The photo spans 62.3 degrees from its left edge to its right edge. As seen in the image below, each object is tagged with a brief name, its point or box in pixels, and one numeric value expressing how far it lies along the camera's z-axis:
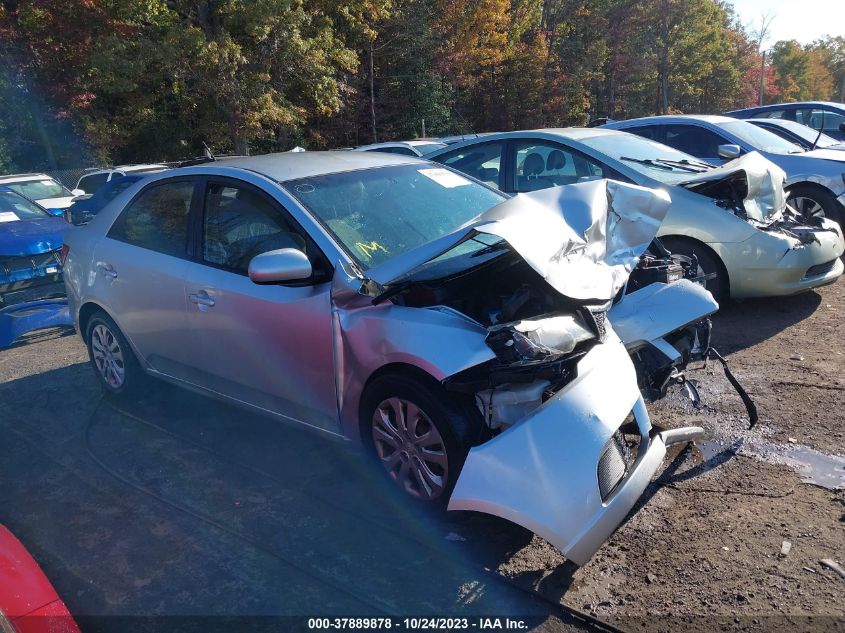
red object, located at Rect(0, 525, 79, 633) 2.23
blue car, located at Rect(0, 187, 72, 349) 8.82
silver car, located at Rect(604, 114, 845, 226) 8.47
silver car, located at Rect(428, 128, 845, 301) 6.00
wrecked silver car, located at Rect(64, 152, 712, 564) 2.92
